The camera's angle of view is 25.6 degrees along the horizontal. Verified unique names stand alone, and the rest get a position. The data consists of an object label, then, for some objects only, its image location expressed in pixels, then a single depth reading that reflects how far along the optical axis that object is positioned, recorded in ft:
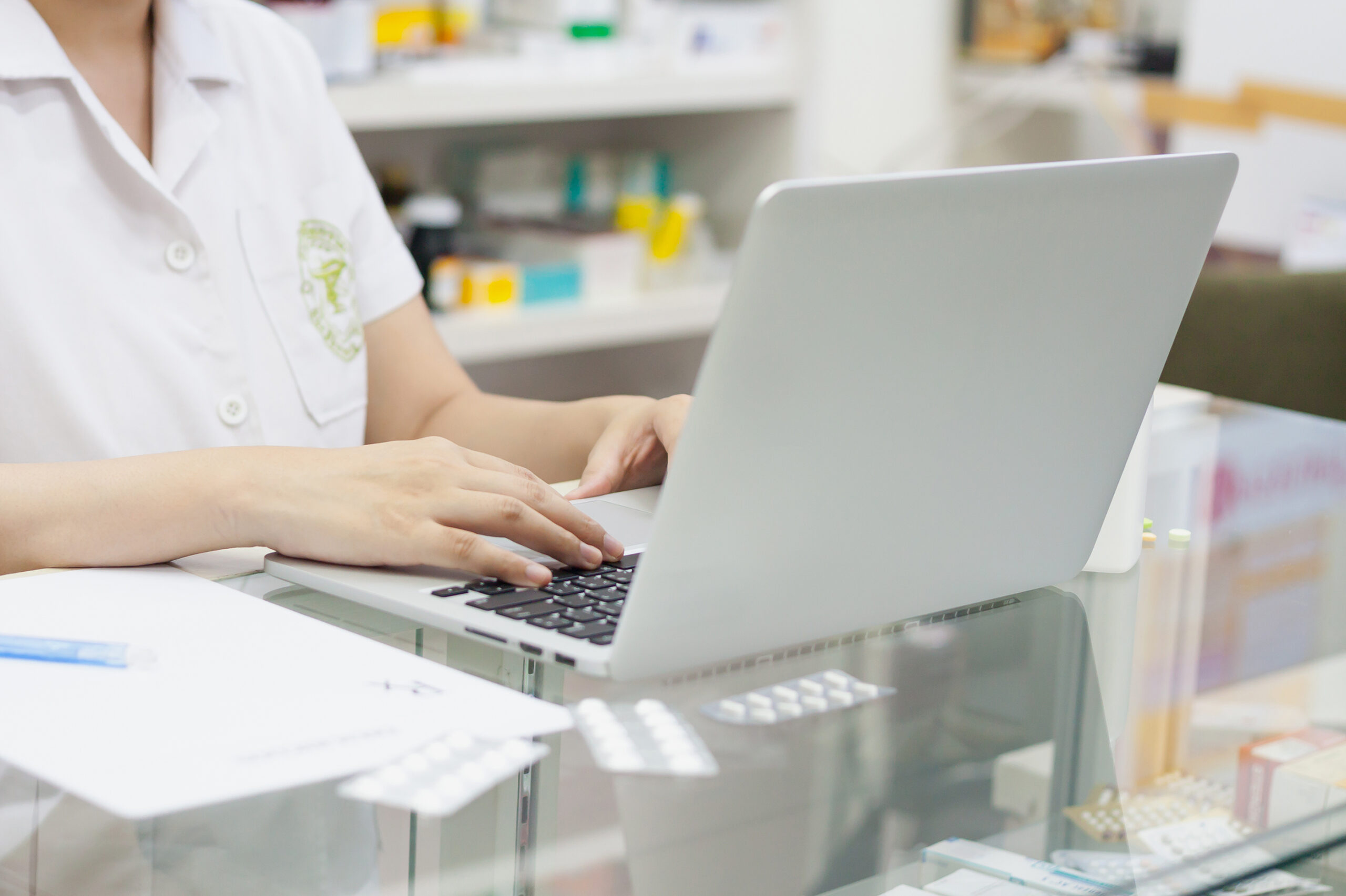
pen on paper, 3.97
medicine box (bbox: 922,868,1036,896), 3.69
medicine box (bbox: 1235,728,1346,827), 3.89
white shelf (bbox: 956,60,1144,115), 12.71
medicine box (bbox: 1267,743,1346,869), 3.87
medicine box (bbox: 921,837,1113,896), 3.69
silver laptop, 3.84
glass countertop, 3.65
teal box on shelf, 11.02
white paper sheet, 3.70
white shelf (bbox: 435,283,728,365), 10.51
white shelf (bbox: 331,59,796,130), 9.88
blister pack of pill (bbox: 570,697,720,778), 3.83
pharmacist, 4.40
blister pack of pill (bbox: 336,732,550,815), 3.68
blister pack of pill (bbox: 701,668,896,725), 3.97
